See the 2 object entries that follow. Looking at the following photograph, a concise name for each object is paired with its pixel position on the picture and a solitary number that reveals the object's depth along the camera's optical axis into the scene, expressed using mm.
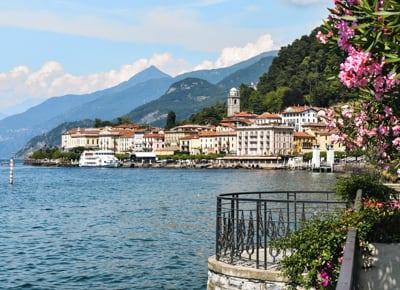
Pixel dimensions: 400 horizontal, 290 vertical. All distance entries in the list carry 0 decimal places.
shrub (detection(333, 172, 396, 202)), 11953
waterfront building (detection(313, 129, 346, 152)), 156325
